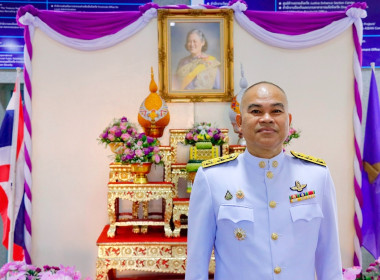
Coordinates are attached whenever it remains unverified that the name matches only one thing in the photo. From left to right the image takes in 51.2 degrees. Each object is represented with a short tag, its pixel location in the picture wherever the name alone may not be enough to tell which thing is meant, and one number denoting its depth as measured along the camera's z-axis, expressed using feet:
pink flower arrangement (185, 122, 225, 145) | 11.12
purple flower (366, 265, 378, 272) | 8.88
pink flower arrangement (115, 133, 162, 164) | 10.34
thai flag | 11.02
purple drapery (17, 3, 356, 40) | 12.21
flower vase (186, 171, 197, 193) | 10.74
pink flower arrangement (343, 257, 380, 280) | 8.49
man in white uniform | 4.78
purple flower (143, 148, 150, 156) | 10.43
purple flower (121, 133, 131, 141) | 10.59
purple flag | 12.01
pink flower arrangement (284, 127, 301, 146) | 11.27
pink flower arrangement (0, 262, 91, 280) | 7.50
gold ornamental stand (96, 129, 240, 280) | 9.95
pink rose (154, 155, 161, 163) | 10.48
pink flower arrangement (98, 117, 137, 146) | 10.75
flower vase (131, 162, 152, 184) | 10.57
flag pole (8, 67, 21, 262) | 10.82
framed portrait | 12.48
